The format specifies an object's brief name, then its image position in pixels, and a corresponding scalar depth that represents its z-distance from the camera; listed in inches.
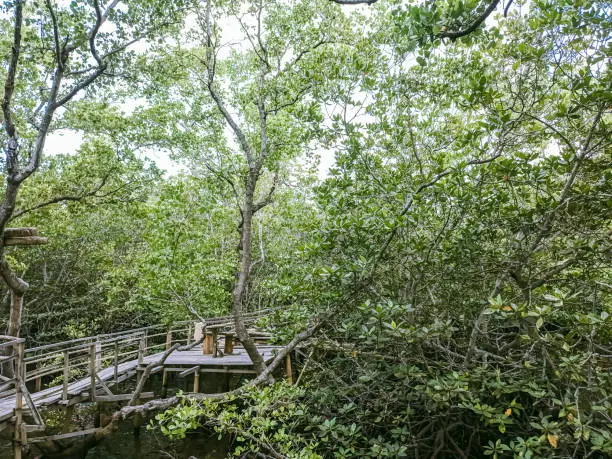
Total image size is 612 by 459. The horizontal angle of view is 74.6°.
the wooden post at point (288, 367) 367.4
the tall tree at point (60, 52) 236.1
